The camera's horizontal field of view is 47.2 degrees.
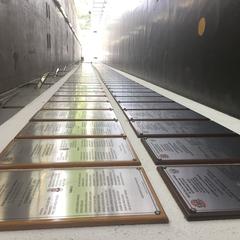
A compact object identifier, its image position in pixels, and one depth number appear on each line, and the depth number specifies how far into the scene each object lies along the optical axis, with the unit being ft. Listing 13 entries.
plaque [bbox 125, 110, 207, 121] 7.42
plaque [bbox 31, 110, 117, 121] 7.26
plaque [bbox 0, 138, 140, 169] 4.27
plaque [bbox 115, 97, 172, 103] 10.36
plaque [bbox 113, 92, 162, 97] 11.71
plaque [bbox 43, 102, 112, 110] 8.80
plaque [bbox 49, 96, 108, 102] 10.24
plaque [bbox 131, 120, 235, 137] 5.97
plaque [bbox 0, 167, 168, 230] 2.93
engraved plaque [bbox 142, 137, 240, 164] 4.54
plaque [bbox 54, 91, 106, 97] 11.63
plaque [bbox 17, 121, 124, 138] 5.76
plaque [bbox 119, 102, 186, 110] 8.88
